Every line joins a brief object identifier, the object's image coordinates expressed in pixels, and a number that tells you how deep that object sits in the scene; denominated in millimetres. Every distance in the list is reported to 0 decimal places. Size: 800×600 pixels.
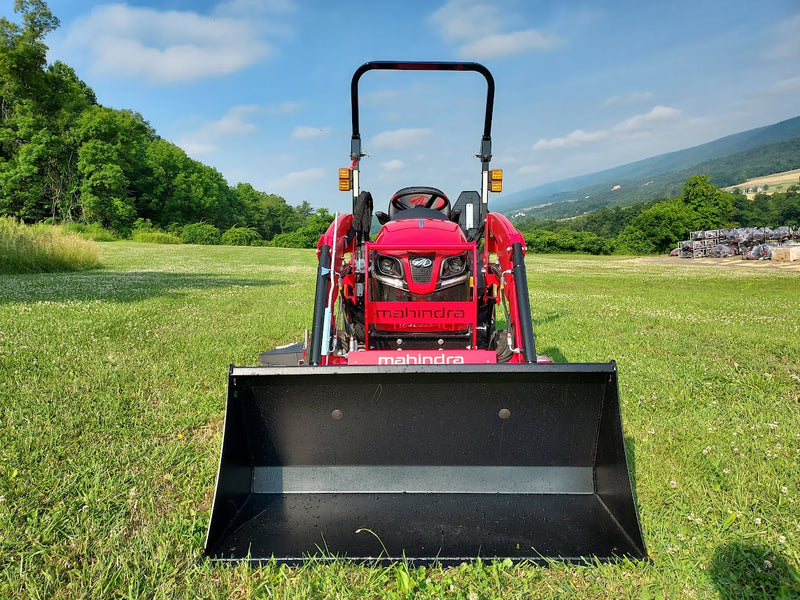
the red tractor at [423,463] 2283
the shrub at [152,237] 41875
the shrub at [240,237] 52219
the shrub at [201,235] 49594
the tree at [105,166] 43844
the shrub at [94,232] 34912
